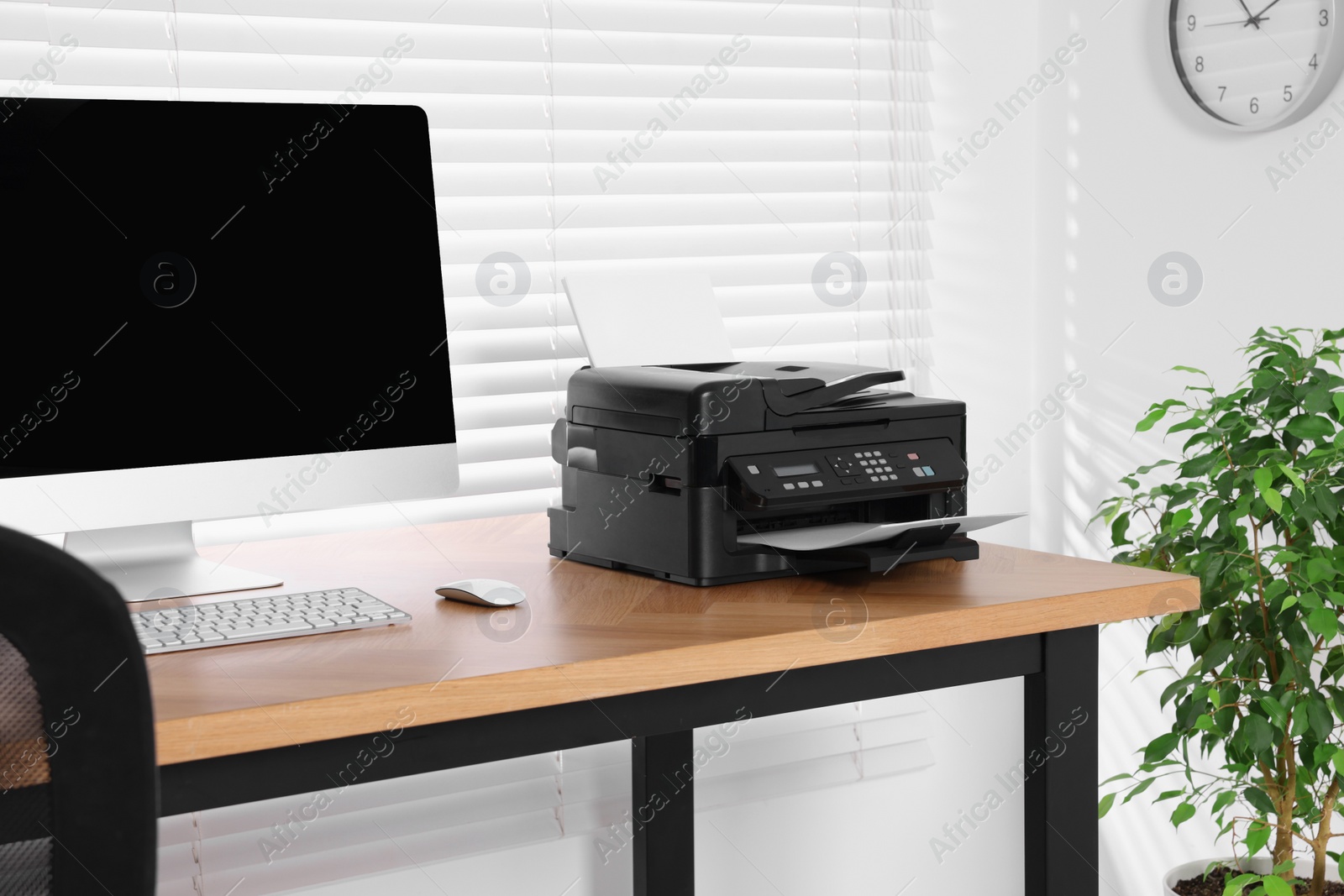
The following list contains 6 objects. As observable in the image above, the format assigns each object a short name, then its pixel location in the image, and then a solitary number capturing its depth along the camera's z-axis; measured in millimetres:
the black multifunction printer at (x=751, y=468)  1501
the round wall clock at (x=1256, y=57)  2045
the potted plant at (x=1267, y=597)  1776
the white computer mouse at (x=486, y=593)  1421
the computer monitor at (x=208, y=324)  1412
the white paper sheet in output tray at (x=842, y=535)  1475
